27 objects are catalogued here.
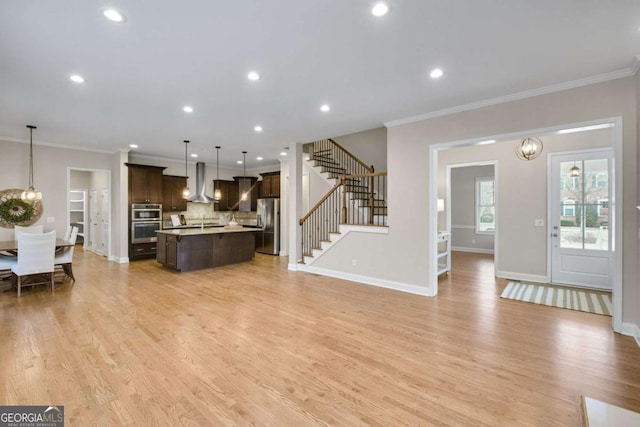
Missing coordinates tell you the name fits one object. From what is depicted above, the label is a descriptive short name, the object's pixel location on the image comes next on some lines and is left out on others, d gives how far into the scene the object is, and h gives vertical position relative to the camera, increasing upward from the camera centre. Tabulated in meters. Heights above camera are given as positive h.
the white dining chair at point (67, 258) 5.33 -0.86
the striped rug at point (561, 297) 4.04 -1.31
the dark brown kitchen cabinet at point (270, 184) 8.95 +0.90
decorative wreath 6.07 +0.05
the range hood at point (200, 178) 9.20 +1.11
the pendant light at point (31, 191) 5.67 +0.44
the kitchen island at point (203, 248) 6.35 -0.84
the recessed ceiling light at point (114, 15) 2.21 +1.55
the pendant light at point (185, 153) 6.64 +1.63
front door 4.82 -0.09
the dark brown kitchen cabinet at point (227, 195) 9.94 +0.60
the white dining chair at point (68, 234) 6.08 -0.47
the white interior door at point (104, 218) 8.03 -0.16
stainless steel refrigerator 8.77 -0.38
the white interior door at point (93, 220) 9.04 -0.24
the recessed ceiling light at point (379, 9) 2.13 +1.55
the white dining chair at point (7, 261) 4.71 -0.83
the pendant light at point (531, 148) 5.32 +1.22
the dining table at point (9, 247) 4.81 -0.60
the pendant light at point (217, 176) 9.09 +1.24
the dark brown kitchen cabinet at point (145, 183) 7.60 +0.79
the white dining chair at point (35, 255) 4.48 -0.68
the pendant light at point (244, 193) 9.39 +0.66
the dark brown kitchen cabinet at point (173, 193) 8.46 +0.58
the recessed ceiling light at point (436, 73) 3.16 +1.57
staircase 5.91 +0.04
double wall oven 7.67 -0.26
